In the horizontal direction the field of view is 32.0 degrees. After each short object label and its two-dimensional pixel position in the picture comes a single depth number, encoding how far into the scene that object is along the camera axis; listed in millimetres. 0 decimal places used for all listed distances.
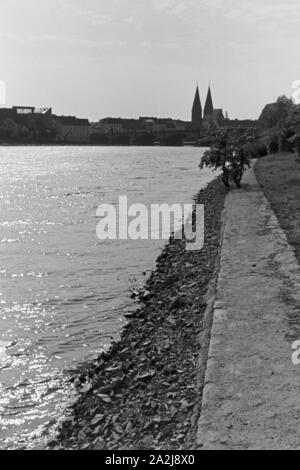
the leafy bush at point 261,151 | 53594
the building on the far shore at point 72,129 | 188575
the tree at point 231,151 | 23234
